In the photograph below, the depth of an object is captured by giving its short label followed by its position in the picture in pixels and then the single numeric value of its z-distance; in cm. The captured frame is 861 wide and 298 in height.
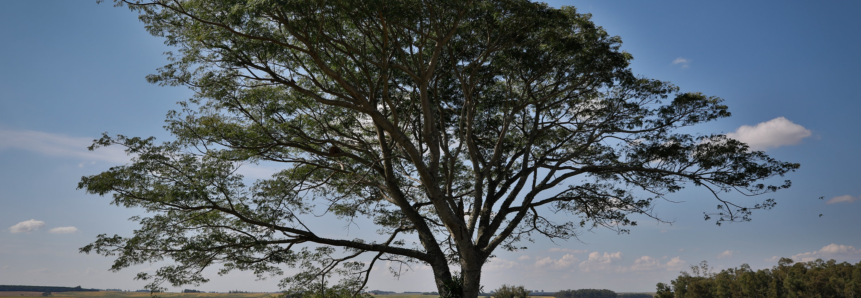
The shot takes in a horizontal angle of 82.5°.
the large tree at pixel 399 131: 780
